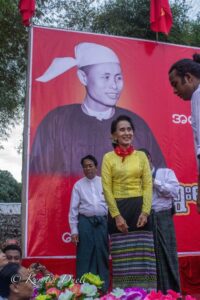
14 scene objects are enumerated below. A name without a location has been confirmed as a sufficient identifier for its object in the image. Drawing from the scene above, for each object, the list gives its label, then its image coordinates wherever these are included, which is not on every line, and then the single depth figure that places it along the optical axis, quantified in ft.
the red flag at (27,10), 17.79
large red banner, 16.75
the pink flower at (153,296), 6.75
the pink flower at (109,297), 7.00
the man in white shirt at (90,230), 15.33
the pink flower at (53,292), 7.58
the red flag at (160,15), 18.95
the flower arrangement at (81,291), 7.03
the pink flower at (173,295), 7.02
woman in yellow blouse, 10.96
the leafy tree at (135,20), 32.17
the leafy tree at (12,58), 27.09
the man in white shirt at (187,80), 7.30
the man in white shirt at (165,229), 13.52
